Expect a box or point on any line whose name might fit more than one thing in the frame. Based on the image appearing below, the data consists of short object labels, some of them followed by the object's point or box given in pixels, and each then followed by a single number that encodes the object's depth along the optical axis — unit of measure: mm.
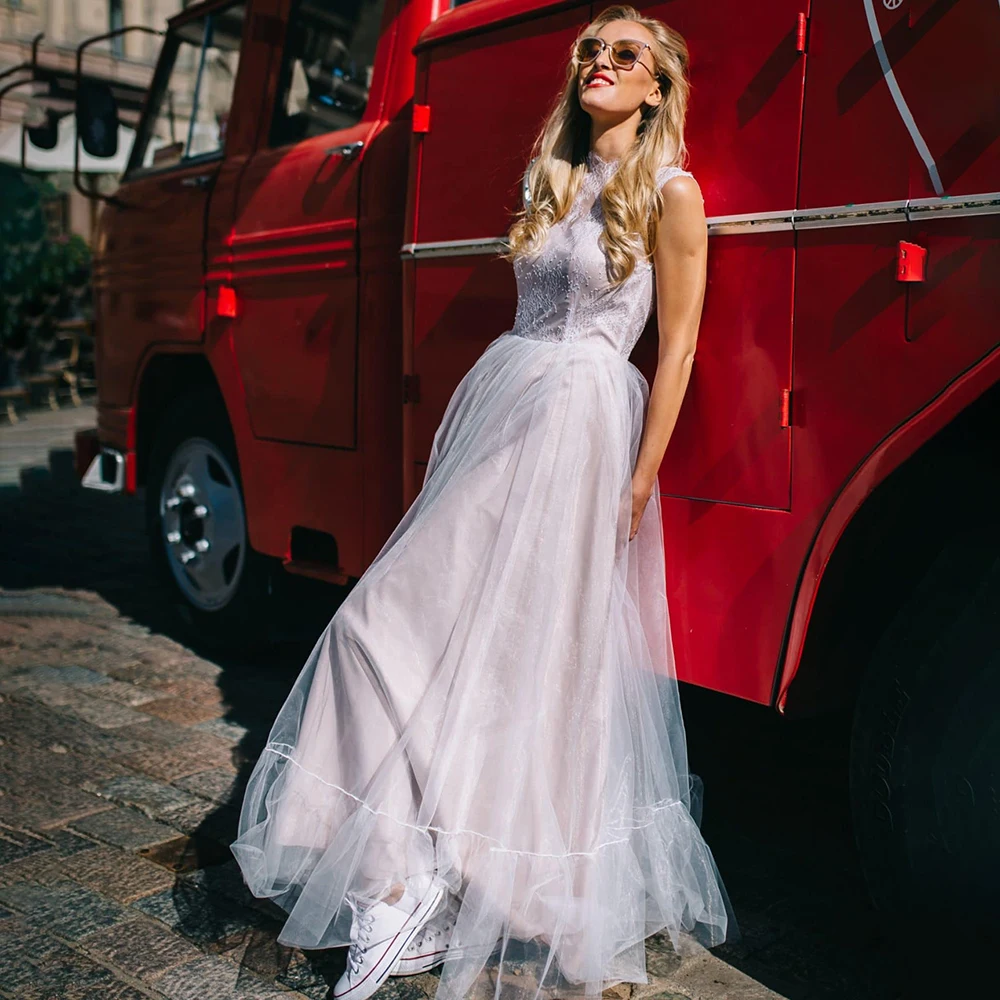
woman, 2154
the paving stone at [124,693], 3975
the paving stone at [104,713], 3770
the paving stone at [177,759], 3369
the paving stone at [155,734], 3588
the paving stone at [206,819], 2955
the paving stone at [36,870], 2703
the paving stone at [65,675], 4176
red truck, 1928
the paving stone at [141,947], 2340
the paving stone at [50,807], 3027
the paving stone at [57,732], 3568
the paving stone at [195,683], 4020
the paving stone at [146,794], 3123
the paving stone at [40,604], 5102
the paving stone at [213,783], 3191
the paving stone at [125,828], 2916
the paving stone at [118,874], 2652
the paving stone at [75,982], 2234
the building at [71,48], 18288
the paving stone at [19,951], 2287
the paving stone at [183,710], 3797
